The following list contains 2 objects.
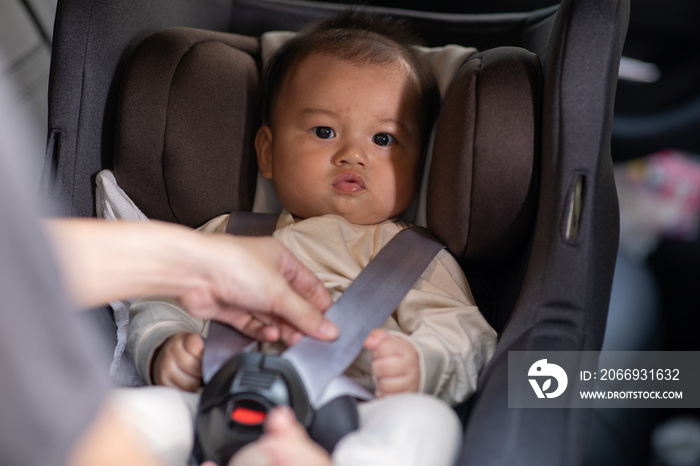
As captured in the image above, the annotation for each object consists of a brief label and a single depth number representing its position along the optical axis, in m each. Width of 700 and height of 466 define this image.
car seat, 0.93
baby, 0.96
